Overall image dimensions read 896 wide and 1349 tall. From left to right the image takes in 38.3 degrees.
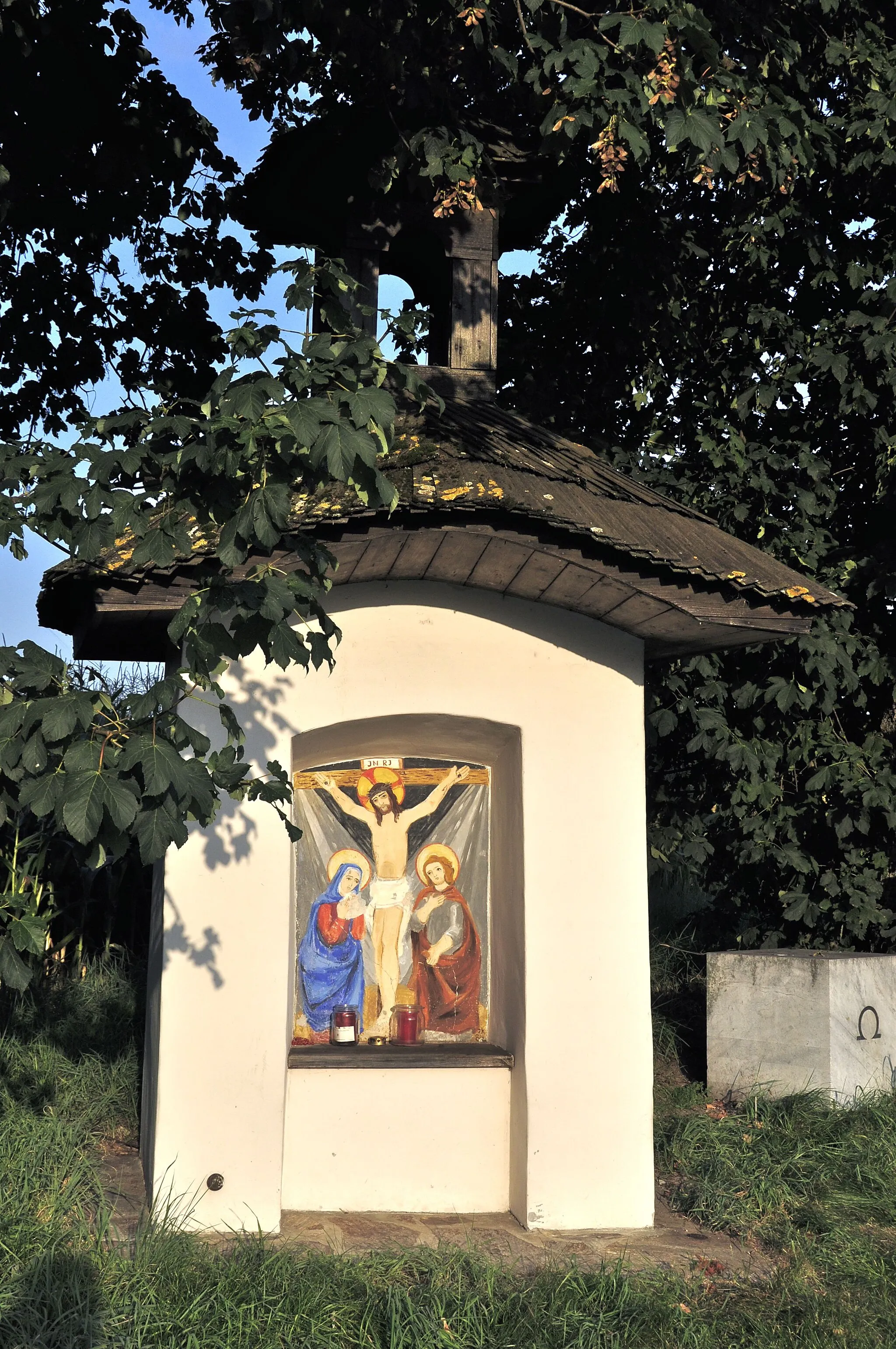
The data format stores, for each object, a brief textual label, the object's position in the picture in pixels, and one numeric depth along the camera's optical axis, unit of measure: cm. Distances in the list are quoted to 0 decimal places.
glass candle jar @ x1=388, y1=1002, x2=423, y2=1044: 640
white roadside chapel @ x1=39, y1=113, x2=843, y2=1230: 542
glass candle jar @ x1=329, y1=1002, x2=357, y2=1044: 629
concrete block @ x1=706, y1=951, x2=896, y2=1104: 706
